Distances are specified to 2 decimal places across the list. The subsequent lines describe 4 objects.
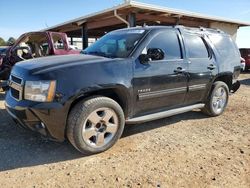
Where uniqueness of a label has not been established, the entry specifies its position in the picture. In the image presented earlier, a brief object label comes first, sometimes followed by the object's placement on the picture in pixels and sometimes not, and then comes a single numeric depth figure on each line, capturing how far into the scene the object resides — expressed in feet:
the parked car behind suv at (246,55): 42.26
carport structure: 31.16
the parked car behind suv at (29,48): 20.09
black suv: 8.91
